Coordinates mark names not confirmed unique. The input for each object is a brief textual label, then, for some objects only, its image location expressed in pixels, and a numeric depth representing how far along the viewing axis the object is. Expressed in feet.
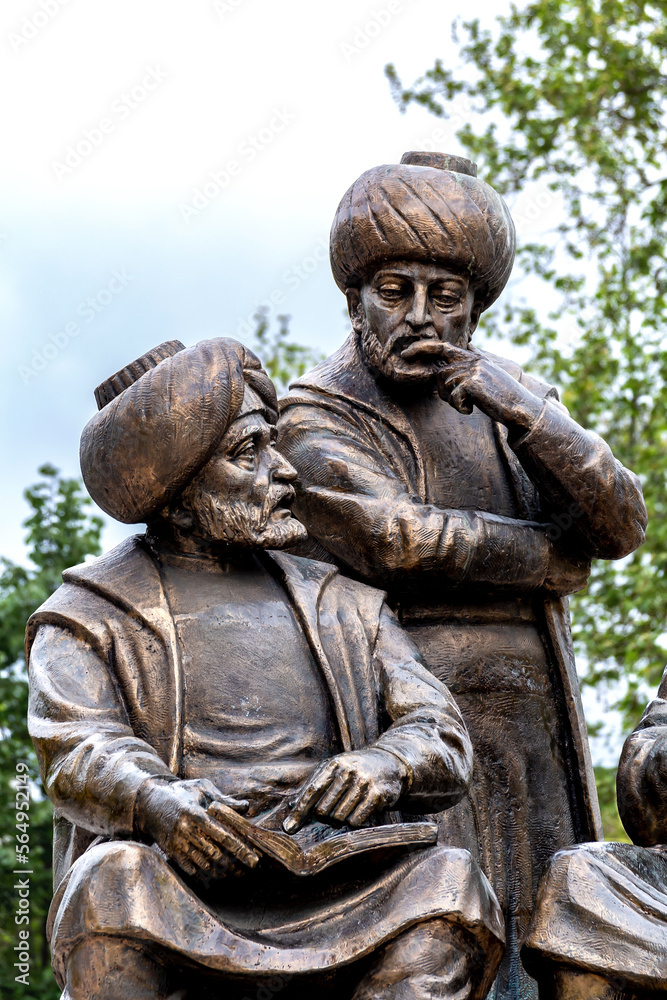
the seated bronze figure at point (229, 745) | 13.73
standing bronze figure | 17.56
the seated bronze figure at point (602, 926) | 14.39
